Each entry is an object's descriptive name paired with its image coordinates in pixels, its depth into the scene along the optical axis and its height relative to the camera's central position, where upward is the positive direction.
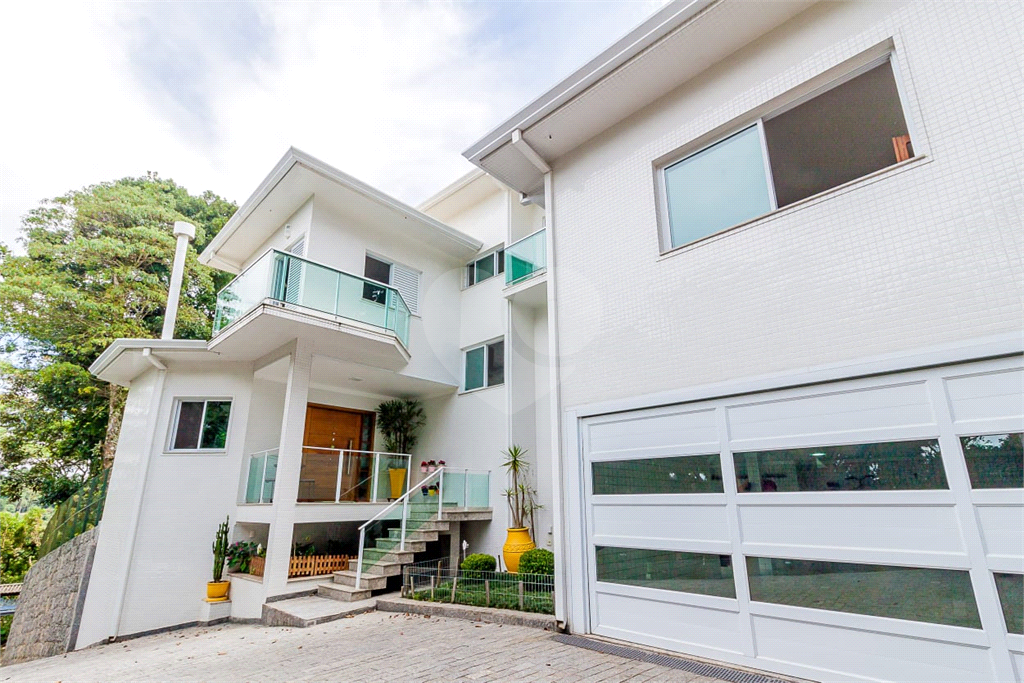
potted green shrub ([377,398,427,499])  12.09 +1.58
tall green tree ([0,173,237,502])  15.35 +5.49
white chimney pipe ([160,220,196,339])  11.47 +5.05
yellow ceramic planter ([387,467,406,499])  10.48 +0.26
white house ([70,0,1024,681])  3.30 +1.27
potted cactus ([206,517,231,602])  8.70 -1.33
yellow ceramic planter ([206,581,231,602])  8.68 -1.63
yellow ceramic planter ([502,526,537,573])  8.84 -0.92
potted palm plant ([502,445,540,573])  8.96 -0.21
